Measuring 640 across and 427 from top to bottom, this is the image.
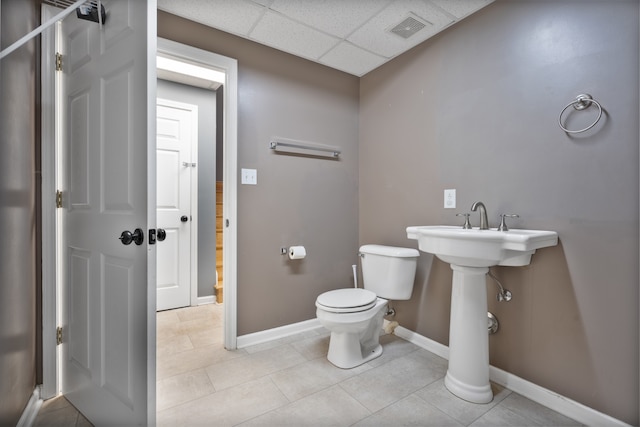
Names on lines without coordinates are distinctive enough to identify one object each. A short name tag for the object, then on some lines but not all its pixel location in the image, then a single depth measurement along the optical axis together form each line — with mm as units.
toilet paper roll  2219
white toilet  1736
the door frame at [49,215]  1432
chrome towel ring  1321
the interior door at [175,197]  2746
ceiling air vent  1849
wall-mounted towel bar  2216
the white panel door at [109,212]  1037
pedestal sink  1353
